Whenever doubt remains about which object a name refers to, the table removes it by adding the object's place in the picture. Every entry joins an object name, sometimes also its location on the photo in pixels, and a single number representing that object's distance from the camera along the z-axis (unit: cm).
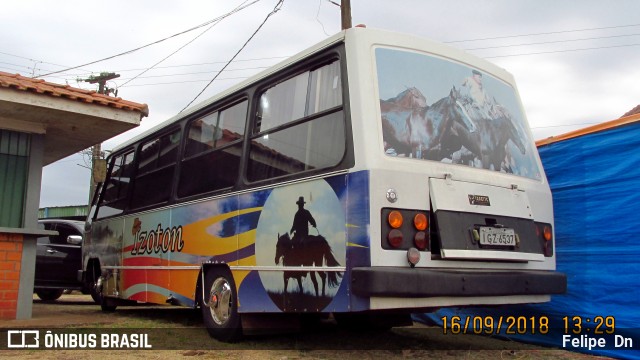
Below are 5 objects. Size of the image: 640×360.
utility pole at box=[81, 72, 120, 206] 2603
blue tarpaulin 512
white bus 413
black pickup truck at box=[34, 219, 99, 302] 1096
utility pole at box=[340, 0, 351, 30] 1171
